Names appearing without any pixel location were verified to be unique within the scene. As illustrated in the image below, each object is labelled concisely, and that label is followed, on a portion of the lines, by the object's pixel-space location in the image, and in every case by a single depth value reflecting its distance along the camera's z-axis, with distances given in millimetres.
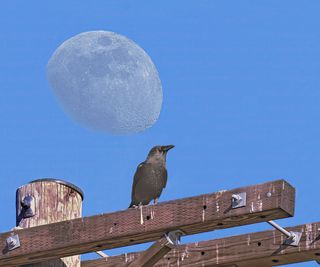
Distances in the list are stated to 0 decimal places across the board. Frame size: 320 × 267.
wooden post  16719
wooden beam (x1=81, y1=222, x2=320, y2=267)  16953
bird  21437
